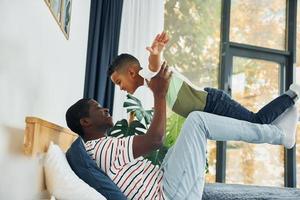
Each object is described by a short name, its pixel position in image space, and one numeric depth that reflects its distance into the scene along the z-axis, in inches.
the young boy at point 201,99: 74.3
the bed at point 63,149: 53.8
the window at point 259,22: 165.6
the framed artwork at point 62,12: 72.2
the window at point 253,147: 159.8
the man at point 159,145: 61.3
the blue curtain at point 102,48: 125.3
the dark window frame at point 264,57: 155.5
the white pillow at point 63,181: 54.5
